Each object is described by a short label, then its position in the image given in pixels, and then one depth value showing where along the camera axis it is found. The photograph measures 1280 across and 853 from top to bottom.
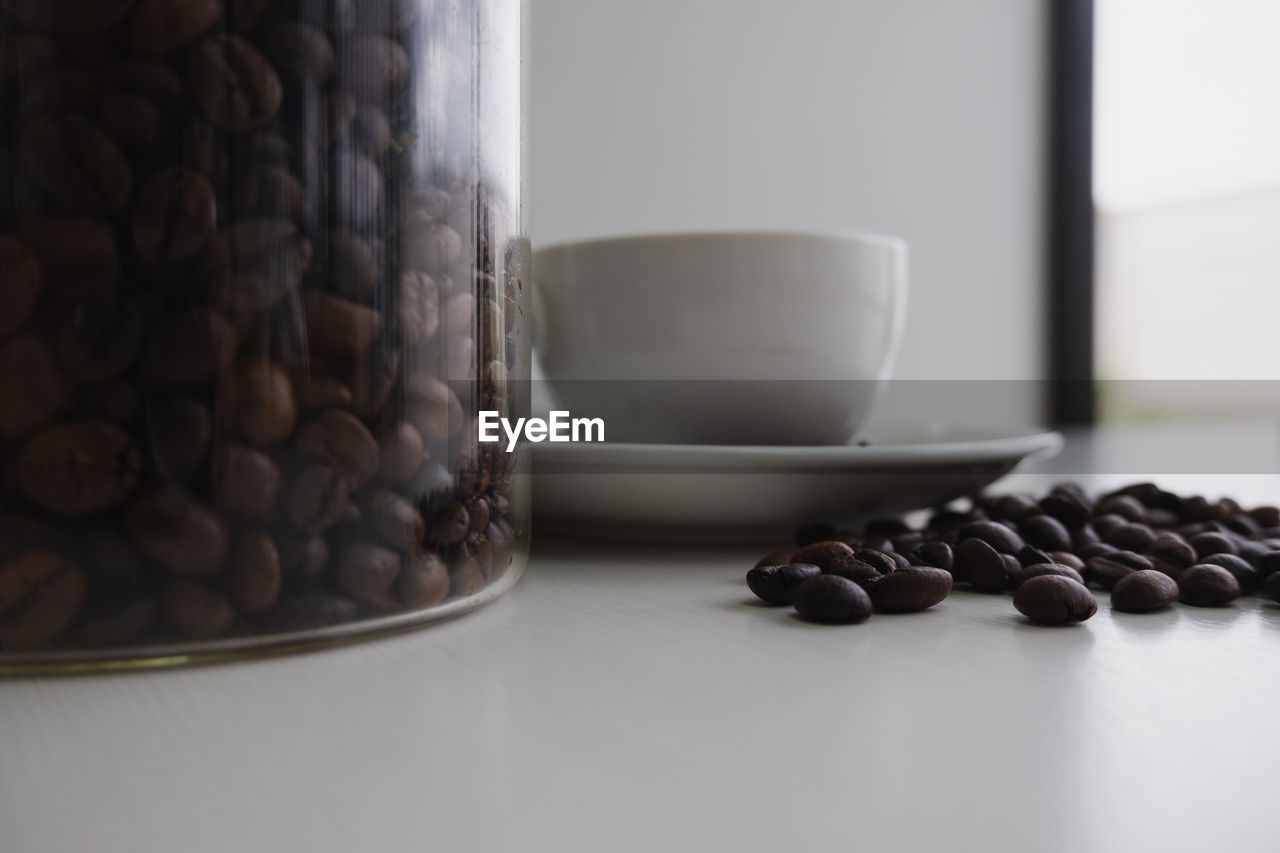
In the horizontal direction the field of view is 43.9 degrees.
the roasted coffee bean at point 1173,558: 0.26
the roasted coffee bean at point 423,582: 0.22
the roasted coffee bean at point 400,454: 0.21
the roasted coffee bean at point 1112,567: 0.25
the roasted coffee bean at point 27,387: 0.20
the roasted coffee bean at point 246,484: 0.20
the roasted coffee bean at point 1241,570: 0.25
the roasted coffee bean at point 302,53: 0.20
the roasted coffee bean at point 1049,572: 0.24
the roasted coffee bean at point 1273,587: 0.24
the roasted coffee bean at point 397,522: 0.21
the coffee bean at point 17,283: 0.20
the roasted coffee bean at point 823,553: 0.25
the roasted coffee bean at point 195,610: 0.20
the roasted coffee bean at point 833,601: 0.23
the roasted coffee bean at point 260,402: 0.20
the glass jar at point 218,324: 0.20
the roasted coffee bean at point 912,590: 0.24
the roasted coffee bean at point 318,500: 0.21
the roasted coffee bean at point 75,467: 0.20
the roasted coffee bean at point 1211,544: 0.26
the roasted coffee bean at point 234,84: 0.20
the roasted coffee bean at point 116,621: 0.20
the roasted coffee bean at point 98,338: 0.20
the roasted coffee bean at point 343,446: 0.21
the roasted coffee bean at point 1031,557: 0.26
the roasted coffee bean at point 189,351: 0.20
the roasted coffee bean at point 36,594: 0.20
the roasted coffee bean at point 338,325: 0.21
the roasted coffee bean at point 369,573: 0.21
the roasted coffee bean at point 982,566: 0.25
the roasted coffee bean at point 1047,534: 0.28
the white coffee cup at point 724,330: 0.33
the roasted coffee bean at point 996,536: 0.26
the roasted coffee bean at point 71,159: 0.20
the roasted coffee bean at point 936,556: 0.26
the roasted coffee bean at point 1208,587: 0.24
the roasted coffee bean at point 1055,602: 0.23
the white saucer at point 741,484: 0.27
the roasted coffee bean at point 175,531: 0.20
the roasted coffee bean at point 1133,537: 0.27
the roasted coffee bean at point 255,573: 0.20
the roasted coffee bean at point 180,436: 0.20
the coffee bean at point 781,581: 0.24
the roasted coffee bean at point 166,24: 0.20
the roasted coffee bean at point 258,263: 0.20
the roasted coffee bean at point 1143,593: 0.24
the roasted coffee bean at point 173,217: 0.20
